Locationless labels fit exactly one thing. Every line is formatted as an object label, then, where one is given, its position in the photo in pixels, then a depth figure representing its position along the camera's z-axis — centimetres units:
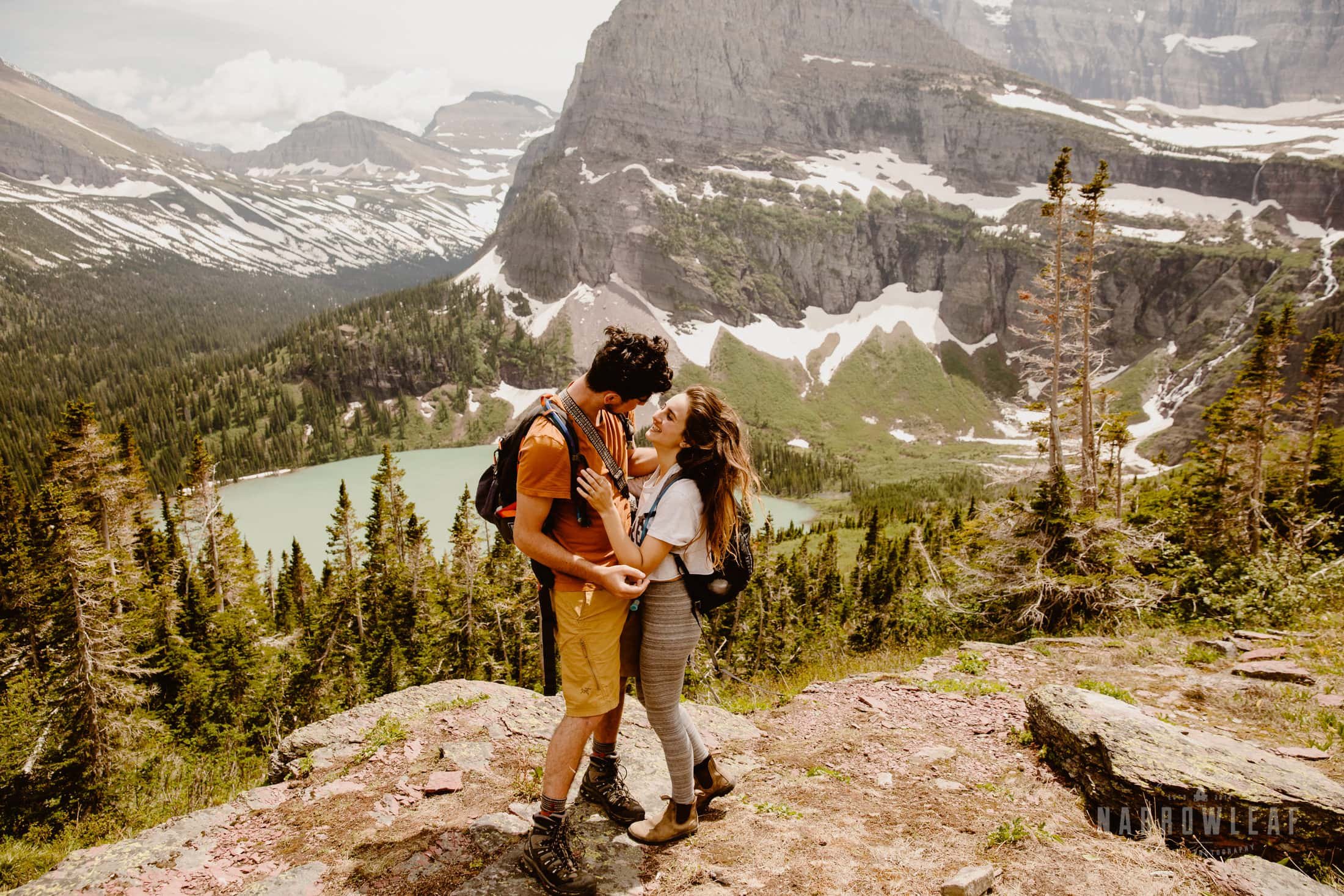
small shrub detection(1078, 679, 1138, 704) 848
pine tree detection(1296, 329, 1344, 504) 2905
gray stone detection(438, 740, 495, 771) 745
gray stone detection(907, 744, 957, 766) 738
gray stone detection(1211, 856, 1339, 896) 471
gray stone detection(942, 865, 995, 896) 482
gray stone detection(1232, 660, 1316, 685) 848
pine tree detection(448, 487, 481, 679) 3553
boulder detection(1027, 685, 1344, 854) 514
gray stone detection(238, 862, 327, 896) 529
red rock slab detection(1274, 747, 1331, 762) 642
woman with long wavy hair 514
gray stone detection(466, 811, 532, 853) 591
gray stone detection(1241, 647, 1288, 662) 935
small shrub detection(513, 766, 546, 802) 675
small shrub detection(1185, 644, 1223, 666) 970
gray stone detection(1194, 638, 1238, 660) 988
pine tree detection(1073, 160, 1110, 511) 1652
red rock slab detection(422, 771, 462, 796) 691
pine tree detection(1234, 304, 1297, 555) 2688
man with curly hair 510
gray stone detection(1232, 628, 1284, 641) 1023
